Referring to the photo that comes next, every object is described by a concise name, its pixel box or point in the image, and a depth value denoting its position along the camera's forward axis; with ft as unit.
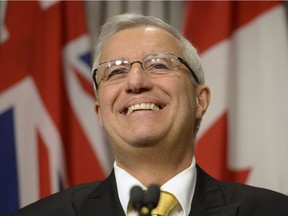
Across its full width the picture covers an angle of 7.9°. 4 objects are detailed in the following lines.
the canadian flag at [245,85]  10.87
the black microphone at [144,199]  8.32
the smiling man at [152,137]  9.08
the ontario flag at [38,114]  10.83
